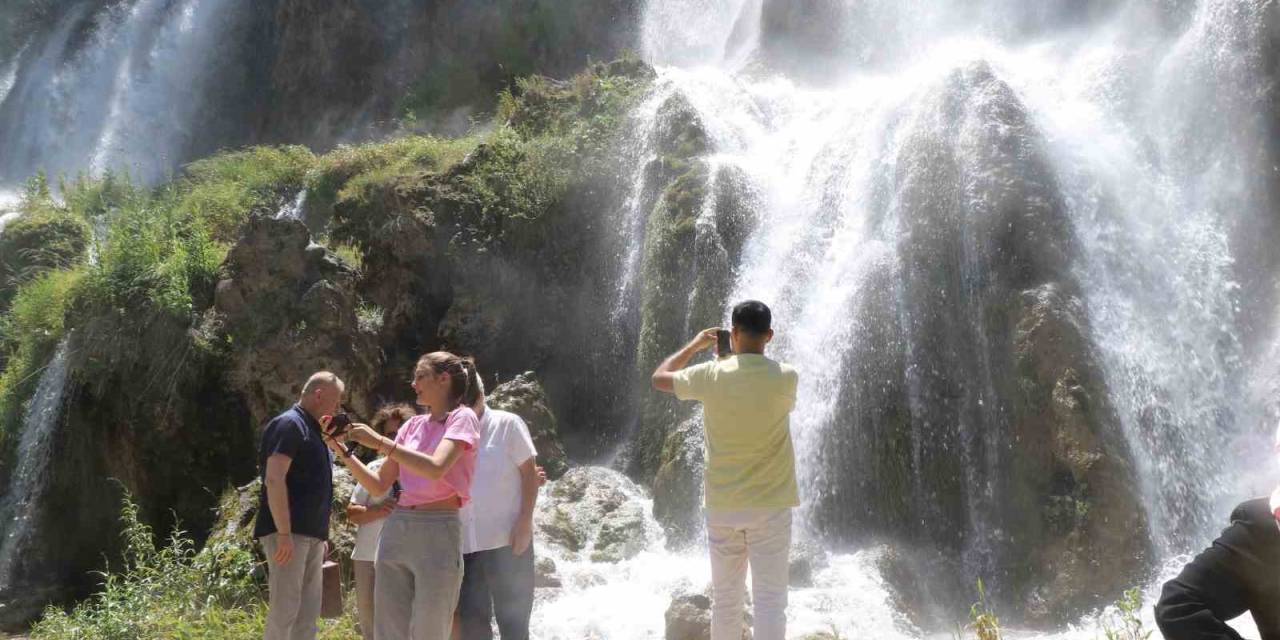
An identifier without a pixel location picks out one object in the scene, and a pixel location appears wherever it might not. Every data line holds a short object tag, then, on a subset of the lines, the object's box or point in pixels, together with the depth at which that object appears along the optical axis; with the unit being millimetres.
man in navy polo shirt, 4859
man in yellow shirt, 4137
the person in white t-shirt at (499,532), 4586
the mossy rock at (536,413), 11070
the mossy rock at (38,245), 18719
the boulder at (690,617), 6395
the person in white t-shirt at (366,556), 5496
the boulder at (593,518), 9406
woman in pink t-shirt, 4051
